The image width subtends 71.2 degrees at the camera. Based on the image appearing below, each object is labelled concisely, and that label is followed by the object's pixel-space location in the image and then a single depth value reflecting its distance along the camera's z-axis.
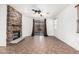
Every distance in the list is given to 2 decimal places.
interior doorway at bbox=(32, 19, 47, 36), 7.10
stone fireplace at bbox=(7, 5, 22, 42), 3.08
